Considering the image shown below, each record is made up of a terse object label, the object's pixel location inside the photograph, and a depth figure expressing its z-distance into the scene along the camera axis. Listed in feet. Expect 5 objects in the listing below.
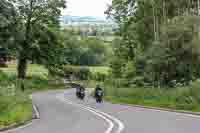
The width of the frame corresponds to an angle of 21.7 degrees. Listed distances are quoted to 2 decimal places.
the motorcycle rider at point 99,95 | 157.28
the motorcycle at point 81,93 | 194.80
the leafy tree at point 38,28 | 293.64
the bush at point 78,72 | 432.25
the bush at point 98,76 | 425.69
